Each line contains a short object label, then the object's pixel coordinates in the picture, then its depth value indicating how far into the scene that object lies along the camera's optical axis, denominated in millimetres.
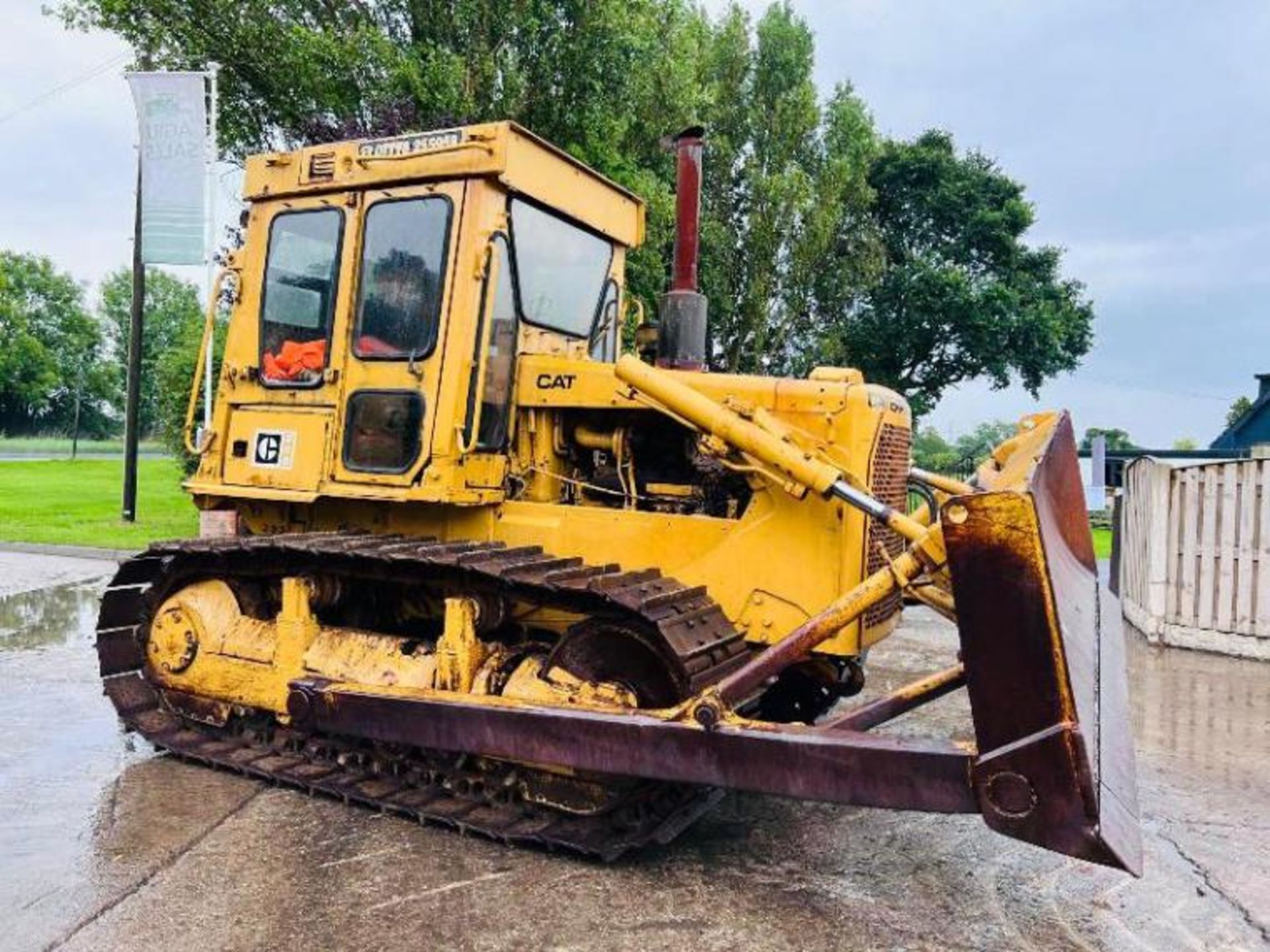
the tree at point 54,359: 61594
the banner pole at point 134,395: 16875
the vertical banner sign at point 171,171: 13602
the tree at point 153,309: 67688
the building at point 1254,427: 30553
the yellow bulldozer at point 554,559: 3158
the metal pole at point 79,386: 63025
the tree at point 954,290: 27578
